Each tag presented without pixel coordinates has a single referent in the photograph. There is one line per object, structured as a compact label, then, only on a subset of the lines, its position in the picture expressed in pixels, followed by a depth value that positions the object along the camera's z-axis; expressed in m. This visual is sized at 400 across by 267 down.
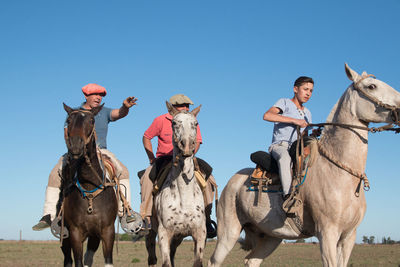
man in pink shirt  9.89
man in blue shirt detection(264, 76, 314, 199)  9.07
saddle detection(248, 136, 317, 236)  8.38
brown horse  8.35
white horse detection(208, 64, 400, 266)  7.86
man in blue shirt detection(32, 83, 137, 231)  9.43
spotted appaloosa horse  8.47
